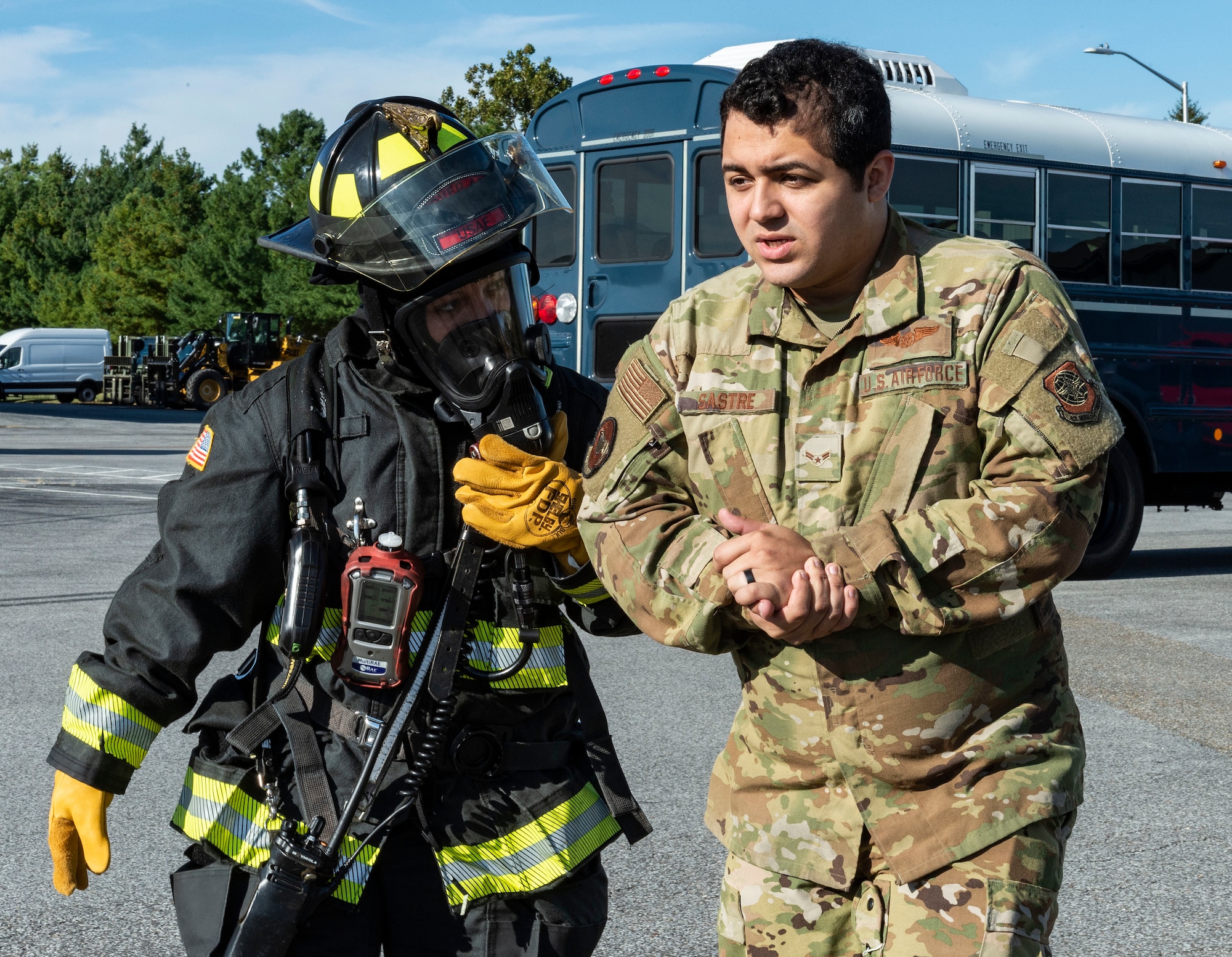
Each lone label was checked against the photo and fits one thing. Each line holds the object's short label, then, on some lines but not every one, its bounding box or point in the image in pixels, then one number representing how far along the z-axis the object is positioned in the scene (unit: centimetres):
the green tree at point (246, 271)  5025
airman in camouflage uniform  189
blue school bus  950
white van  4253
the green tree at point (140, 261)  5625
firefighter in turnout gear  219
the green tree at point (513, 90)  3097
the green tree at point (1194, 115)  5191
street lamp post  2450
